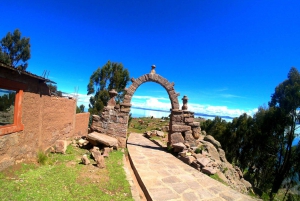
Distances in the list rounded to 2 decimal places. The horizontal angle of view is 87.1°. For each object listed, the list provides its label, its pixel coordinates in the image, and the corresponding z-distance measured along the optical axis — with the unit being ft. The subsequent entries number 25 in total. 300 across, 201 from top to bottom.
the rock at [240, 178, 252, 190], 31.36
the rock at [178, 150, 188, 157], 27.35
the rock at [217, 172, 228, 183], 21.54
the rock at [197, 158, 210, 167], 23.22
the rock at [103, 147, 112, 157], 24.50
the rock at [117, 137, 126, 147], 30.63
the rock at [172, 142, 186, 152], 28.71
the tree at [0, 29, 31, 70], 66.95
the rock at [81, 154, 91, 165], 21.00
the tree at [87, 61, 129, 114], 60.49
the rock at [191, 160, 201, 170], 23.25
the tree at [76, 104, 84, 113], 62.04
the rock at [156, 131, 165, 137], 49.19
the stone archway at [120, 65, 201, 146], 31.89
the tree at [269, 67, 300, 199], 49.87
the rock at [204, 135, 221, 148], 41.14
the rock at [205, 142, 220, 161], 32.30
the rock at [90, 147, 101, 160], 22.84
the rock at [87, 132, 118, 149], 26.76
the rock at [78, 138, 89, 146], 28.55
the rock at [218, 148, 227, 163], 35.91
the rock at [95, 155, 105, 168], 20.47
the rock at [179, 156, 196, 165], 25.01
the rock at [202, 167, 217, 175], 21.58
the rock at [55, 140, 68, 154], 23.72
